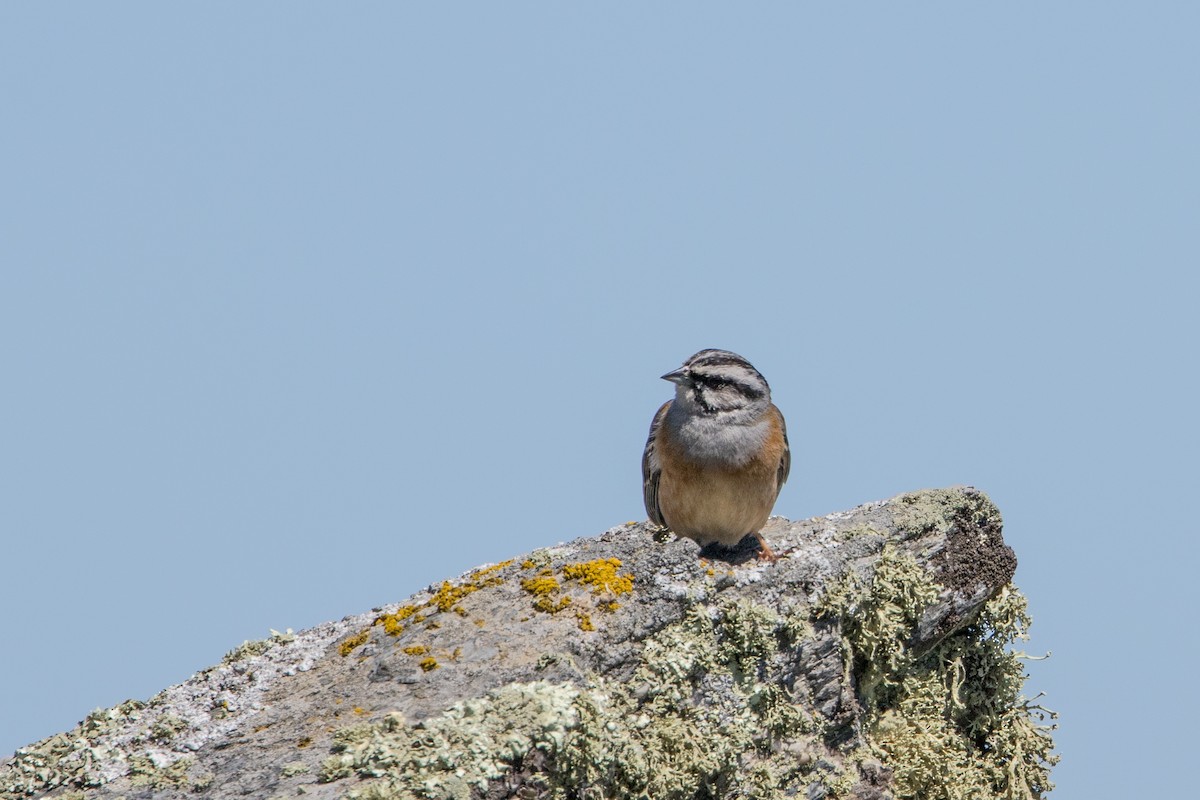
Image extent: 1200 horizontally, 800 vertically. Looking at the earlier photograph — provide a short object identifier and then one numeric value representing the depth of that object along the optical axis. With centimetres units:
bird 1758
